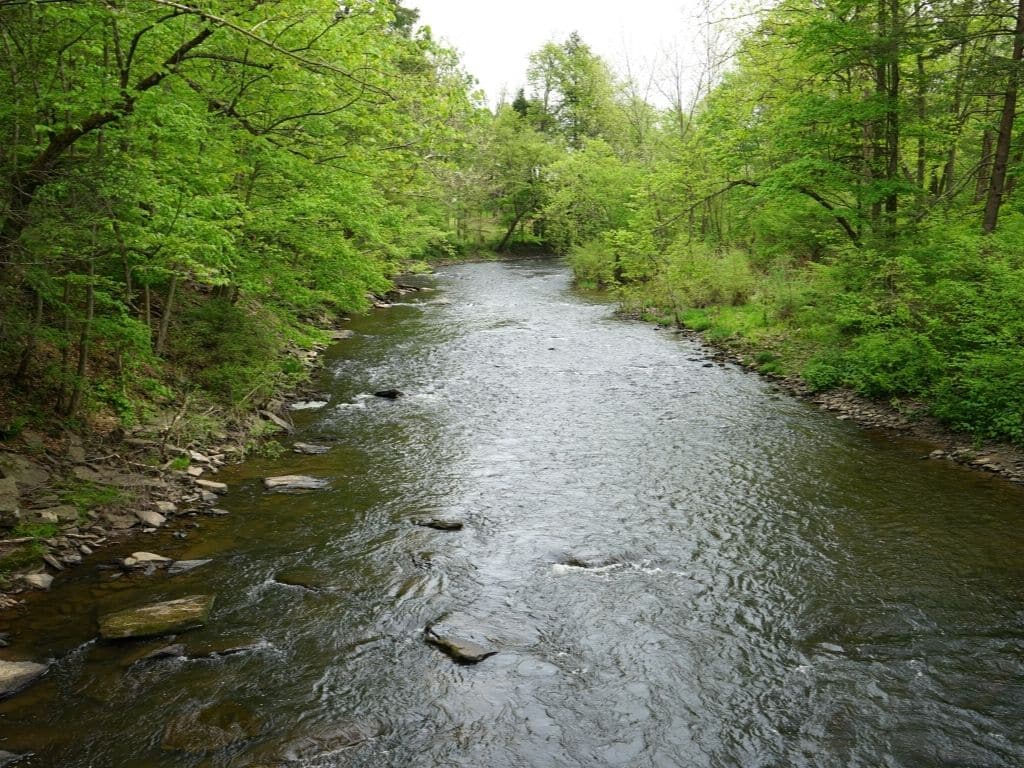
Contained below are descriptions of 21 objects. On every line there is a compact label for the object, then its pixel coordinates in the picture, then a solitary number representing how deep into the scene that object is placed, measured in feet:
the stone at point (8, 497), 26.09
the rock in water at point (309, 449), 40.88
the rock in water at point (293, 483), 35.19
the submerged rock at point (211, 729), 17.78
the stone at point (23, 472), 28.08
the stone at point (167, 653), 21.13
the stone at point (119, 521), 29.12
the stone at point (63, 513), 27.43
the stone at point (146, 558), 26.71
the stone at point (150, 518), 29.86
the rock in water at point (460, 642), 22.17
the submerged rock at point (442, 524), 31.45
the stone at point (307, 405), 49.85
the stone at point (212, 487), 34.09
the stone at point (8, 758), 16.58
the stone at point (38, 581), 24.22
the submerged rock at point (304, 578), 25.99
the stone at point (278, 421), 44.70
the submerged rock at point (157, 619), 22.22
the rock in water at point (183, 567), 26.32
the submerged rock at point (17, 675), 19.11
